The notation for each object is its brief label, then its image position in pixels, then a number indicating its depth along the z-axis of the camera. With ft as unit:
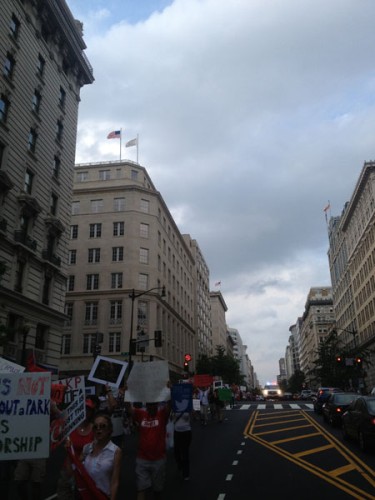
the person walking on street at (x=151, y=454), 23.36
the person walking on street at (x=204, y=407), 79.92
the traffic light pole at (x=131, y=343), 100.68
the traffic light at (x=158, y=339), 103.81
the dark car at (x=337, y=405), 66.95
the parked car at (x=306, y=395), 215.67
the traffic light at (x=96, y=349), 91.95
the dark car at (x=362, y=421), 42.77
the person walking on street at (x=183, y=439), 34.71
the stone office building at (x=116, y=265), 190.90
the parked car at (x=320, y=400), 90.17
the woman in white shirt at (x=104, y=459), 15.74
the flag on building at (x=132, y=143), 208.29
